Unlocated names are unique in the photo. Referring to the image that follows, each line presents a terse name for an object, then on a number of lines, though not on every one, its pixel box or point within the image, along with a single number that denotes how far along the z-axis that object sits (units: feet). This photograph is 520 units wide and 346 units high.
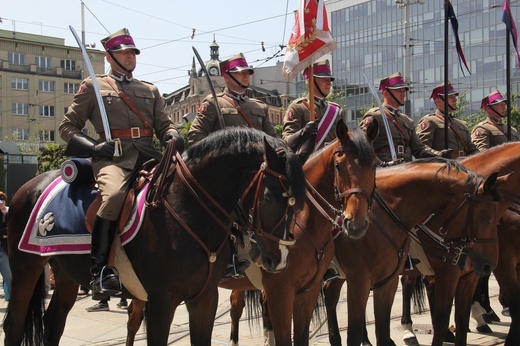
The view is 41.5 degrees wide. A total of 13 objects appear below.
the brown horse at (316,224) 20.92
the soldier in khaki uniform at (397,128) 32.19
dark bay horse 18.04
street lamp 106.83
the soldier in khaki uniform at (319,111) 27.73
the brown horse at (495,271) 26.99
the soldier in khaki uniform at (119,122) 20.53
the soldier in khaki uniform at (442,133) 37.32
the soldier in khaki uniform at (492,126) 40.73
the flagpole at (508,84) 40.57
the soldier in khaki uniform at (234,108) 26.76
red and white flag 27.35
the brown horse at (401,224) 24.66
